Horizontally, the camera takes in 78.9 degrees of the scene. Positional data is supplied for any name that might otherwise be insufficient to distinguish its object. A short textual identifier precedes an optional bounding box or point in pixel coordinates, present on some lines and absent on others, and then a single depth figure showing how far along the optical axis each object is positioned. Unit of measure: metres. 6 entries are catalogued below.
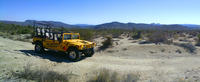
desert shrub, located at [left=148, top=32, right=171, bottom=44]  12.96
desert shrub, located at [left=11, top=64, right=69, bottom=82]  4.09
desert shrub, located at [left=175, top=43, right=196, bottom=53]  10.31
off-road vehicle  7.67
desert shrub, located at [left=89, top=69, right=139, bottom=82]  4.21
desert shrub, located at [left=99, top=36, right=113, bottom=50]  11.20
